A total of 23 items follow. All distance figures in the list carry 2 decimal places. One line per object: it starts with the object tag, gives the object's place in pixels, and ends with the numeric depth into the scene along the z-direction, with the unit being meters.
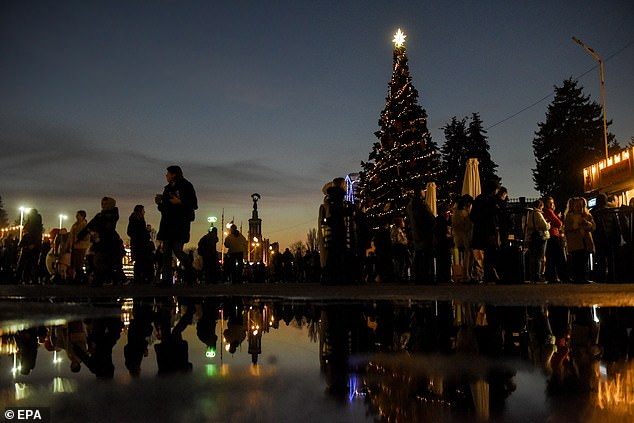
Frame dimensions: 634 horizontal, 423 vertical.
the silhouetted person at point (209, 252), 20.31
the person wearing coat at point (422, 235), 12.89
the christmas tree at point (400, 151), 36.41
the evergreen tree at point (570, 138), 62.81
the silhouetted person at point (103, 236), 12.27
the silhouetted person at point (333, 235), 12.38
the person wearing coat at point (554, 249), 14.13
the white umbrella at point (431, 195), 21.70
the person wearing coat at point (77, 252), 15.32
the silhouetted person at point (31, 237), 15.84
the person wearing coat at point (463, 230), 13.29
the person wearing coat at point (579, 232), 12.67
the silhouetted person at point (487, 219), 12.06
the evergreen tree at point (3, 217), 119.43
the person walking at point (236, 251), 19.50
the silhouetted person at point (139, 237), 14.87
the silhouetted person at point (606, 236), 13.05
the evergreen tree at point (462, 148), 65.81
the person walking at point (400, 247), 16.06
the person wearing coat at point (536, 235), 13.11
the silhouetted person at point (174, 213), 10.88
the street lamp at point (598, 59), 27.48
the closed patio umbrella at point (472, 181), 17.97
